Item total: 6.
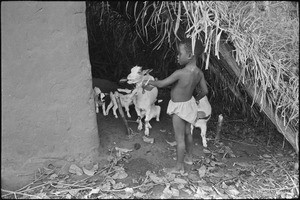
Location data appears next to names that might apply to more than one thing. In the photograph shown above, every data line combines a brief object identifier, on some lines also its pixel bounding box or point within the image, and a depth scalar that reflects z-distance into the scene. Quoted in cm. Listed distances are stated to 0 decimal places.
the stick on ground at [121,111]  359
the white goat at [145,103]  360
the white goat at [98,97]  368
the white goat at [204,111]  362
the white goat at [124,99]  373
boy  300
